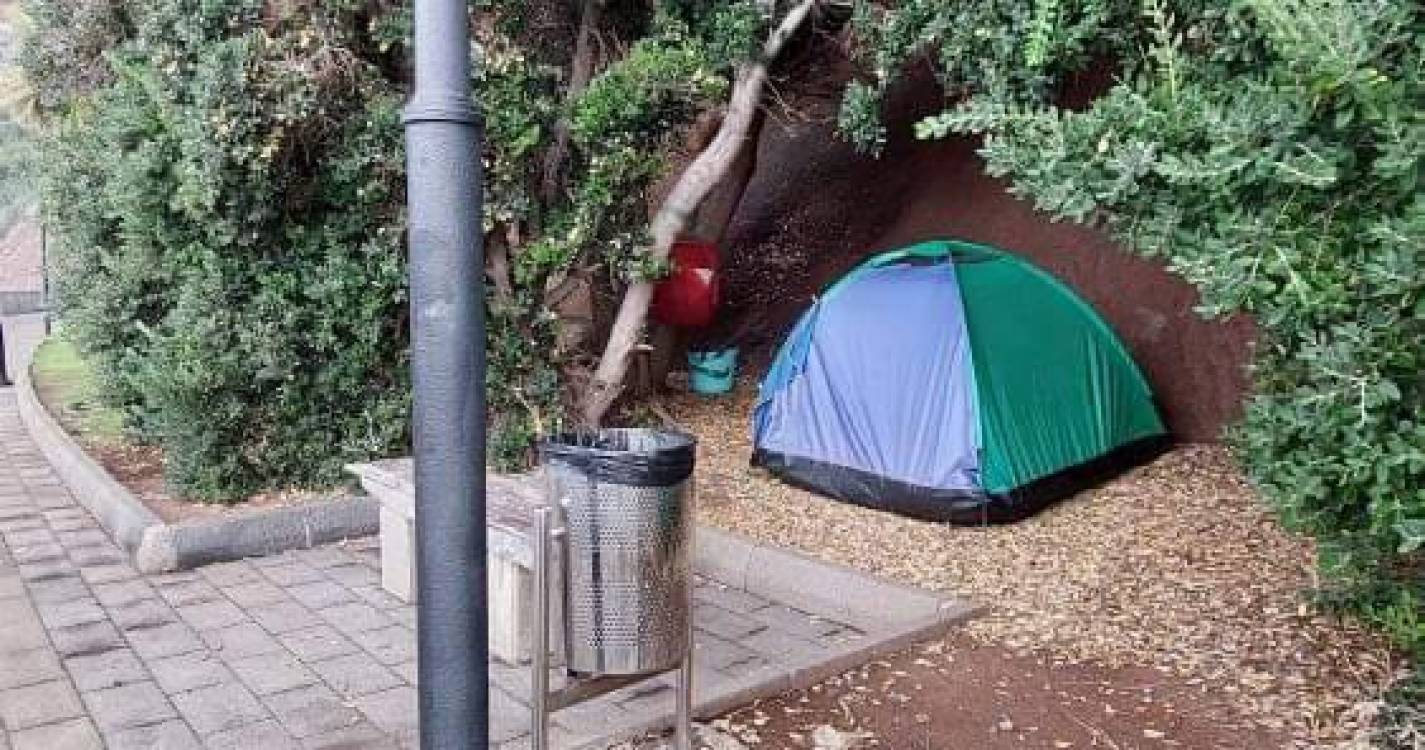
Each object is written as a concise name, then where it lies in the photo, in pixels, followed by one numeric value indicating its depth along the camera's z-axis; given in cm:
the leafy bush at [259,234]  488
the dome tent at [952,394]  522
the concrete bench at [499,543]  365
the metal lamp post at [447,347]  178
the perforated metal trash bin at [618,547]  263
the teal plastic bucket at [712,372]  826
